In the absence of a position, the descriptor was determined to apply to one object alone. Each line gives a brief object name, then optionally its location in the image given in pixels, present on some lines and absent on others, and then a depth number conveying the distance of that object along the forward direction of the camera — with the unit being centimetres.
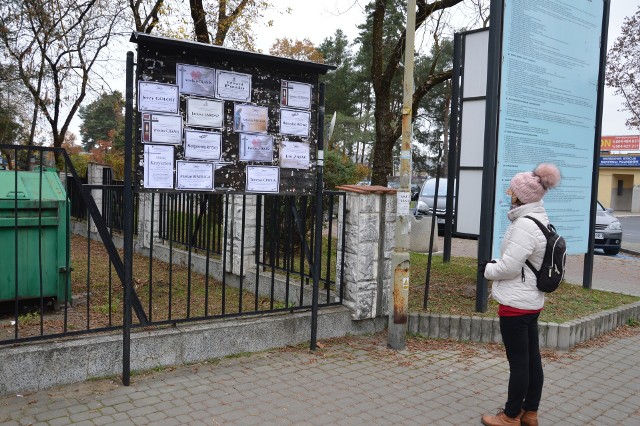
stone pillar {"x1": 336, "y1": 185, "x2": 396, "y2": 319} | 566
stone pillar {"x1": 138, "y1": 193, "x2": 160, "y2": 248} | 936
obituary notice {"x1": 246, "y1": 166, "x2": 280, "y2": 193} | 486
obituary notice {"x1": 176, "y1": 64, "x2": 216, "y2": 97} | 439
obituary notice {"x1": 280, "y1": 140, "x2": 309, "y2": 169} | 507
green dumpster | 530
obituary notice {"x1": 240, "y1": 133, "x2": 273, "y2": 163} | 479
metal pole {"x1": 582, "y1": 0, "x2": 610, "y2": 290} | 781
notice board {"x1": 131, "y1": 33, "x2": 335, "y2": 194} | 426
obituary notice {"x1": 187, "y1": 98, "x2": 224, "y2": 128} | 444
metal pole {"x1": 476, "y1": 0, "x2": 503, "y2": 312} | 615
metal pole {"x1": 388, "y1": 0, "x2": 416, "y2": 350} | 525
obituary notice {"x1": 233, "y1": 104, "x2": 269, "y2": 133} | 473
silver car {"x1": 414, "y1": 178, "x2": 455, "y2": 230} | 1586
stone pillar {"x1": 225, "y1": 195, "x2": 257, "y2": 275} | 749
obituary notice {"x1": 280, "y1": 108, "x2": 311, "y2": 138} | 502
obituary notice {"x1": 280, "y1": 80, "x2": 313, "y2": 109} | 500
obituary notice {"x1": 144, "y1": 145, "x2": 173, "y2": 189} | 427
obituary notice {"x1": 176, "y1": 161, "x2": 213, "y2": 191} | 443
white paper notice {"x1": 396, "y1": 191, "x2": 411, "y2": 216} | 538
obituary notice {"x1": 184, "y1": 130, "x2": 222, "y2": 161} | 445
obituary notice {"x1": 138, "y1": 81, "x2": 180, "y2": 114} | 419
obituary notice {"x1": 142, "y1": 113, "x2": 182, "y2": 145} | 423
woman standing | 371
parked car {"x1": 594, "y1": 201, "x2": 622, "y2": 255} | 1450
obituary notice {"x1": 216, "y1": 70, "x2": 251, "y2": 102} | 460
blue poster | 629
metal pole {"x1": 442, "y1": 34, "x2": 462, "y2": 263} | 792
